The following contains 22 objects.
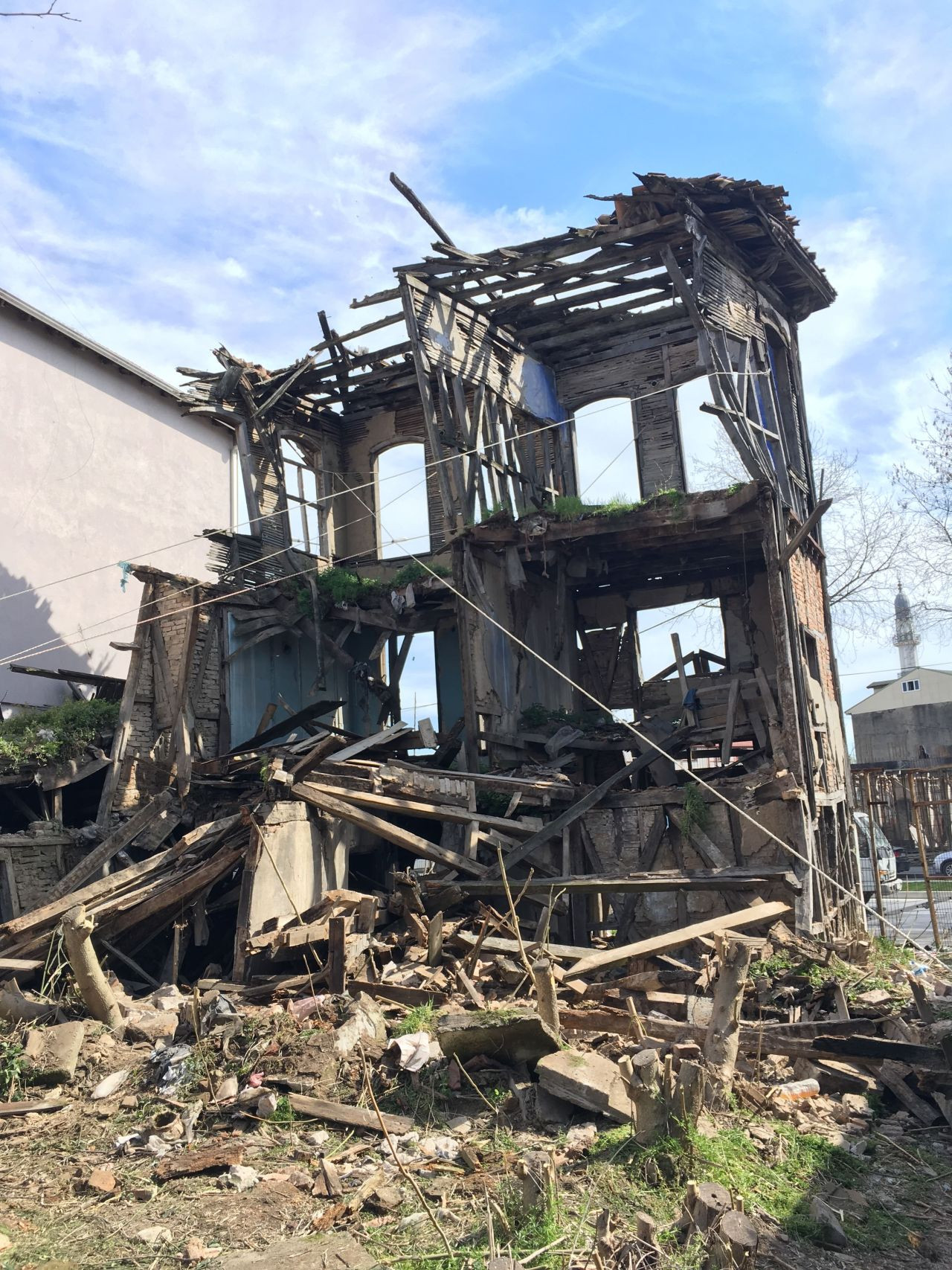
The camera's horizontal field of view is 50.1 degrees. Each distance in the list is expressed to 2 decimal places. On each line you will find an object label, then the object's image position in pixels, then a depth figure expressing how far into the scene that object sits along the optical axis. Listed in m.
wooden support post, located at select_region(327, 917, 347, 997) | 9.16
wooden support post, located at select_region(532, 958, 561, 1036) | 7.24
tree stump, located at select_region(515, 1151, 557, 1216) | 5.30
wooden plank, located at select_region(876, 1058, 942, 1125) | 7.07
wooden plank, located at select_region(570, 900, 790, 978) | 9.12
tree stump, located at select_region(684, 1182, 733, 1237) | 5.05
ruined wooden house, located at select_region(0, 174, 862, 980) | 12.83
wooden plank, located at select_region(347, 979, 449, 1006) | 8.91
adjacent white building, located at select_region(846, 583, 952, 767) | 44.22
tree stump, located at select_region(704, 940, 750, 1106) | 7.02
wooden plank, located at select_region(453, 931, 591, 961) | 9.56
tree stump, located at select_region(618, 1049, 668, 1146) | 6.04
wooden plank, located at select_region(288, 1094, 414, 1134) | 6.79
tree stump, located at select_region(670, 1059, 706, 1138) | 6.02
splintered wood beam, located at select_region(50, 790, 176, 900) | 12.28
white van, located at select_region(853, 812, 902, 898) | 19.95
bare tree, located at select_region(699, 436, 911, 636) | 29.80
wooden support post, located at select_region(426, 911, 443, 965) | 9.80
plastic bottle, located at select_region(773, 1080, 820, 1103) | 7.17
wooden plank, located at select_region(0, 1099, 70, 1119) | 7.43
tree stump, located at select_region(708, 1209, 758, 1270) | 4.84
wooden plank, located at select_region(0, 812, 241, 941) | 10.41
